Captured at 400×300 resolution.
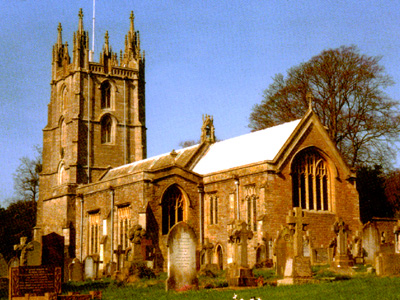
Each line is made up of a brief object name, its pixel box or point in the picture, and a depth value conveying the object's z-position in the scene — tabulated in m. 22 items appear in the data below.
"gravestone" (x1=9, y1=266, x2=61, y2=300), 18.50
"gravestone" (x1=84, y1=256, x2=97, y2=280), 32.31
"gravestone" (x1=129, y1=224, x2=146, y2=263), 27.99
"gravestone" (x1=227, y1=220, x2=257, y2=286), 21.27
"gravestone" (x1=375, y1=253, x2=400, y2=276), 20.64
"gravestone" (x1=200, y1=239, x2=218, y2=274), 35.57
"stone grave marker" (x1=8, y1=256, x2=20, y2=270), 27.53
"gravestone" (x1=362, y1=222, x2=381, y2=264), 27.88
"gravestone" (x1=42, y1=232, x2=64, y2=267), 24.05
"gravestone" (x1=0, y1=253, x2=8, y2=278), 26.93
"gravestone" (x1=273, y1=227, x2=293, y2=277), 25.14
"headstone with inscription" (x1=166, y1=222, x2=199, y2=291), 20.95
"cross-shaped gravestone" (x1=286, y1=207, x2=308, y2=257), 20.98
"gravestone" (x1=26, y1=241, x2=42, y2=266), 23.33
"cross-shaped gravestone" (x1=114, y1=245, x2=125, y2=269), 34.69
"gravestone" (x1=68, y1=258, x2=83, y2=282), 31.86
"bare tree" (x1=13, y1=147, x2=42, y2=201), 66.12
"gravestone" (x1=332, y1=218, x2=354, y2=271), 23.97
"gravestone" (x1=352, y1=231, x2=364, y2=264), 32.09
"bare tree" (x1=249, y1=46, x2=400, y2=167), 43.38
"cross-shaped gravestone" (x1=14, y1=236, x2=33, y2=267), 23.23
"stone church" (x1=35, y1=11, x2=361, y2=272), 35.94
